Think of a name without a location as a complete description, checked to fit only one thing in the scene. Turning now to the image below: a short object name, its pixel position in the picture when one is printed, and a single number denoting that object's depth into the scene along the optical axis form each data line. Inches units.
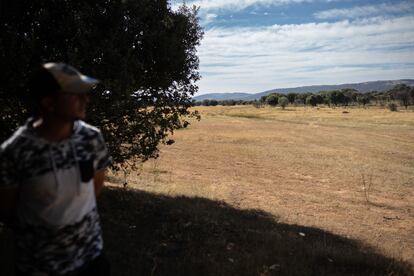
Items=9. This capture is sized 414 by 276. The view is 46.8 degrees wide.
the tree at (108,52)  272.2
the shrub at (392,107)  4112.5
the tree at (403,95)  4996.6
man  109.3
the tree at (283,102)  5137.8
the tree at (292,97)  6889.8
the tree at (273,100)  6013.8
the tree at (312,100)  6028.5
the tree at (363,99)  5728.3
